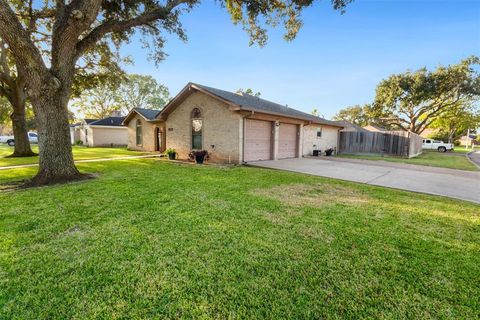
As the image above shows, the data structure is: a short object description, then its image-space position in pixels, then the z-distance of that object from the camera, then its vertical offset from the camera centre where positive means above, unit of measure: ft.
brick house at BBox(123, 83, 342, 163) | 34.91 +2.58
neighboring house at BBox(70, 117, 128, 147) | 80.53 +3.16
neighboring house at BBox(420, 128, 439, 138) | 165.13 +8.26
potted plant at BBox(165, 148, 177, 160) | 42.30 -2.45
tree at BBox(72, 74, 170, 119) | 127.95 +26.15
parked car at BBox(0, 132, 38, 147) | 87.53 +0.38
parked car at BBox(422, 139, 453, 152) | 96.99 -0.93
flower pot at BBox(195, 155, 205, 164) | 36.63 -2.92
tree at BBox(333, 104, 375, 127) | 161.99 +21.48
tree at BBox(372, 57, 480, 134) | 78.23 +19.98
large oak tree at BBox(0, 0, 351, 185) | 18.53 +7.17
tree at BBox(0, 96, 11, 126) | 80.53 +11.74
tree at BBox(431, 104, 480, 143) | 94.02 +12.26
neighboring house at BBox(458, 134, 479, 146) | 195.03 +2.80
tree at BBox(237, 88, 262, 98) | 133.44 +30.85
